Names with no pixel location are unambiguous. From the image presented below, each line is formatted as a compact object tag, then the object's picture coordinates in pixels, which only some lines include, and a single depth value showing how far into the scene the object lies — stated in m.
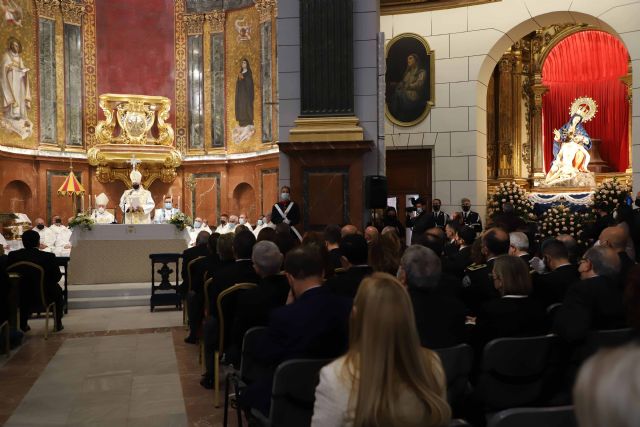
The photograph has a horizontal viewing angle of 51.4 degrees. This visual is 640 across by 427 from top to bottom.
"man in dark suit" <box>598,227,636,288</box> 4.86
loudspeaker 9.11
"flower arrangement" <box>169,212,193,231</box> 11.33
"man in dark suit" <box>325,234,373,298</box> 4.05
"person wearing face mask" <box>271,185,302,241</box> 8.94
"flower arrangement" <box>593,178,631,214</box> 12.29
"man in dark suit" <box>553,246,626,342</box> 3.22
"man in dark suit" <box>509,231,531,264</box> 5.21
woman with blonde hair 1.83
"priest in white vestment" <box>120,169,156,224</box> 12.44
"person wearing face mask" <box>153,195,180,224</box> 12.46
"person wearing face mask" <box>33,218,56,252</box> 13.84
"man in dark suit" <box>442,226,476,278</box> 5.45
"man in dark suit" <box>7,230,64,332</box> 7.32
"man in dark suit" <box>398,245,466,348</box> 3.10
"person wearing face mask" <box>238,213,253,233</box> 16.28
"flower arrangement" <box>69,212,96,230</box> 10.70
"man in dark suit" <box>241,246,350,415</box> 2.81
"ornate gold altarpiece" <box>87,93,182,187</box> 17.88
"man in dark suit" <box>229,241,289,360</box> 3.94
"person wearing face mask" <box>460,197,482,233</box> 11.89
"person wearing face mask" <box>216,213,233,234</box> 15.59
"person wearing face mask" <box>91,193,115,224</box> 12.71
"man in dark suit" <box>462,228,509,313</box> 4.57
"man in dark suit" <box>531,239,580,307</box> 4.27
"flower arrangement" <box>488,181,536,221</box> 14.15
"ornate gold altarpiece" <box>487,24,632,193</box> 15.77
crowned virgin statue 14.81
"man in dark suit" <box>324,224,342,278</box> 5.46
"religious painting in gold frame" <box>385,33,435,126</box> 13.87
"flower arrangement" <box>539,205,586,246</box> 13.62
